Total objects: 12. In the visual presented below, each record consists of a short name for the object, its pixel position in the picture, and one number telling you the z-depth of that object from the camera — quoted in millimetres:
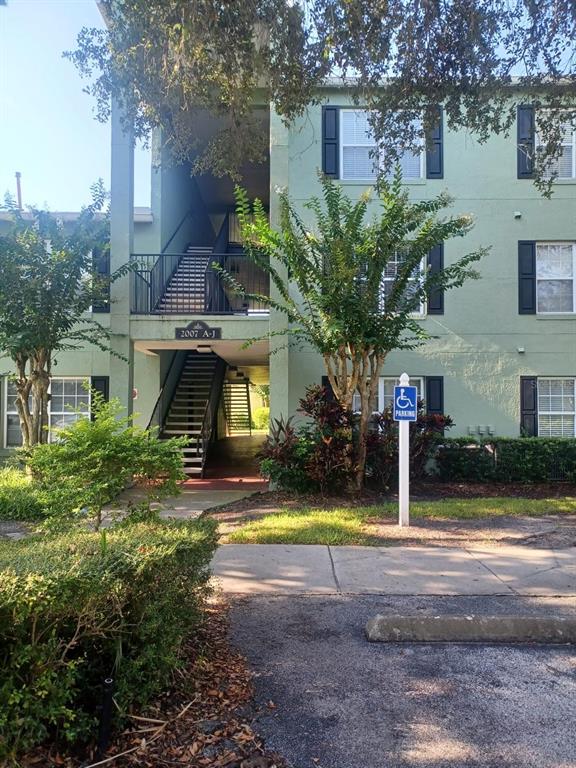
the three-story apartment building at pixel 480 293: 12508
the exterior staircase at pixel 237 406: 23606
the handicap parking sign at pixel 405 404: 7730
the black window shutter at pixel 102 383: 13442
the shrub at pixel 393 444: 10273
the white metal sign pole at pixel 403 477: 7617
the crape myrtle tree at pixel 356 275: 9070
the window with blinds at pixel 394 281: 9805
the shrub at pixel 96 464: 4418
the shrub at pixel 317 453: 9711
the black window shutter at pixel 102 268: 11102
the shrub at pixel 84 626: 2400
